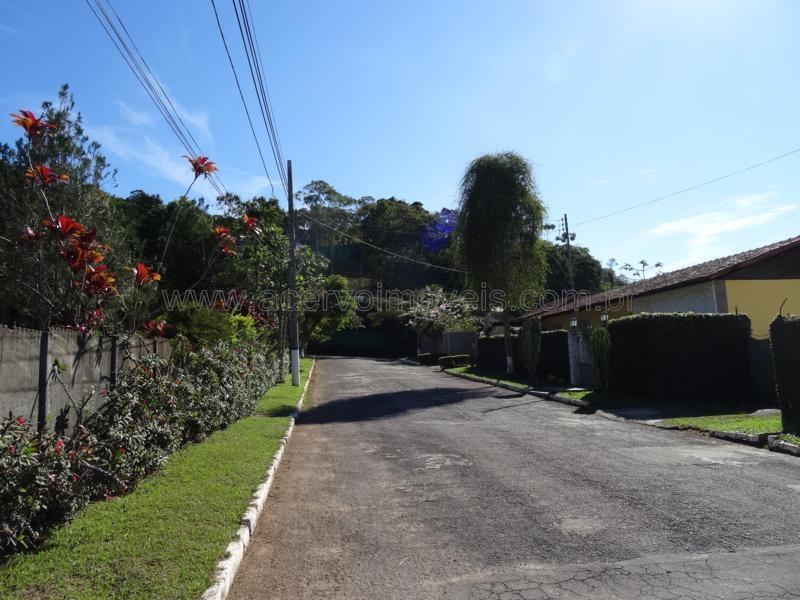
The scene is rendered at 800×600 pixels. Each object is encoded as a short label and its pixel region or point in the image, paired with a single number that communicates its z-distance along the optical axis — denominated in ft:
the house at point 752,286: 58.65
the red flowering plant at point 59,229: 19.47
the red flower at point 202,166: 25.73
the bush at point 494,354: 87.81
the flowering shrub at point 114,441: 14.09
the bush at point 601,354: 56.29
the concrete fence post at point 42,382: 17.13
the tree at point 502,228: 81.61
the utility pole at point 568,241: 121.60
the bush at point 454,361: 116.47
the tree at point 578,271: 178.81
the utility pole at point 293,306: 72.08
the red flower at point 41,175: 19.62
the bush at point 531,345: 73.26
